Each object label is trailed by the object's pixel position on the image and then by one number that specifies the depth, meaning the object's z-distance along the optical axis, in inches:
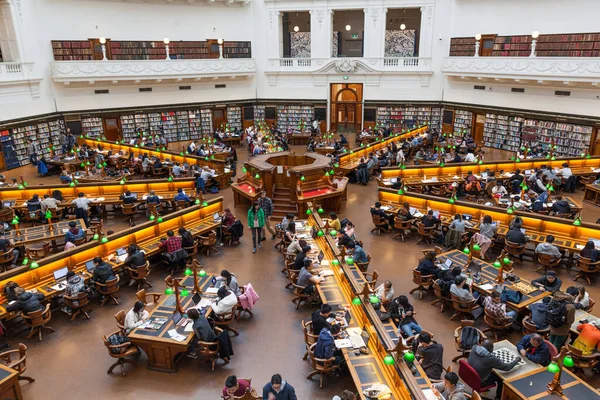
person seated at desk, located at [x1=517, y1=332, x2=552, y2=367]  240.4
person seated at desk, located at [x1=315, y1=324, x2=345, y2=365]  254.1
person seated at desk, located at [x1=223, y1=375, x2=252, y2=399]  217.6
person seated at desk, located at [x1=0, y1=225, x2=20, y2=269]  395.9
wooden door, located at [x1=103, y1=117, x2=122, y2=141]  892.0
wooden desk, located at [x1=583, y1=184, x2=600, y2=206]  547.2
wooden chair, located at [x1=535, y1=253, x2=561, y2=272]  384.5
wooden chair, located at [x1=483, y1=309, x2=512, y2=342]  295.3
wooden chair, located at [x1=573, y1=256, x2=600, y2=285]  365.4
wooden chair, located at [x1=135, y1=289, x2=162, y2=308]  303.9
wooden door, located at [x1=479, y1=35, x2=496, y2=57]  836.6
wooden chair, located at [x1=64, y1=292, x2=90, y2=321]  326.8
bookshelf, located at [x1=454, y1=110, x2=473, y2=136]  911.2
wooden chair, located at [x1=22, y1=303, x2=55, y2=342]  305.6
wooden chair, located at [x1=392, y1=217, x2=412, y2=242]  458.0
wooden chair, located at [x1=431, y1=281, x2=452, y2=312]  334.0
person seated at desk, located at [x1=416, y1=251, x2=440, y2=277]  351.3
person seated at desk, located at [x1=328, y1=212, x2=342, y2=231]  436.7
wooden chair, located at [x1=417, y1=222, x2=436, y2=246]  446.3
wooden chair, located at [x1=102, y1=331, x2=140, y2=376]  272.1
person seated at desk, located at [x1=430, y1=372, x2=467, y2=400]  204.7
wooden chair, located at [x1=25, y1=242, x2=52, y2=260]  406.6
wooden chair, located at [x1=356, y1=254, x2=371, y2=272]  376.4
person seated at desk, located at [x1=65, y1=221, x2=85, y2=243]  412.8
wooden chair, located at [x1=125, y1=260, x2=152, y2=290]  371.2
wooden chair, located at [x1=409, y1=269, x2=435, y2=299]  350.6
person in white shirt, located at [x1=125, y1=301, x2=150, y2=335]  282.7
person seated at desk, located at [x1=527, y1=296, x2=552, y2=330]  281.9
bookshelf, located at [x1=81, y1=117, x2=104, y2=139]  866.5
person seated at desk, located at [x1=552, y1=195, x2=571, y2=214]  464.4
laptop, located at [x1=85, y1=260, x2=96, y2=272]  360.5
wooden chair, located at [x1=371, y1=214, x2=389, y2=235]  478.6
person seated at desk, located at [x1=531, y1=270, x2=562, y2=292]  320.8
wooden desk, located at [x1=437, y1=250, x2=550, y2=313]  306.8
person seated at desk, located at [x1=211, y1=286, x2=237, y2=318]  302.8
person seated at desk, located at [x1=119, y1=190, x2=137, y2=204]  512.1
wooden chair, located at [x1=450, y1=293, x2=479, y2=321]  312.8
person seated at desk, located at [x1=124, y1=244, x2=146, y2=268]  371.2
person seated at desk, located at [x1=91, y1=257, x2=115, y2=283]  347.3
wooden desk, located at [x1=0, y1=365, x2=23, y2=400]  237.0
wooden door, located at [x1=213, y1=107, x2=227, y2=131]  1001.5
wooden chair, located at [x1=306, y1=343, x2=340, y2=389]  255.7
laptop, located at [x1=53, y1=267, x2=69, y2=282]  341.3
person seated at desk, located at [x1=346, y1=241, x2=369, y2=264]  374.9
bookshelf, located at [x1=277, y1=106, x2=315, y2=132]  1017.5
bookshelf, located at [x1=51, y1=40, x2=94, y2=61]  814.5
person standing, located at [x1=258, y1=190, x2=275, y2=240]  471.3
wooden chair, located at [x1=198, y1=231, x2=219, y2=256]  434.7
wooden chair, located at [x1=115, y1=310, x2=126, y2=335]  284.3
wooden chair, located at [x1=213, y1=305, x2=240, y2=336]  305.4
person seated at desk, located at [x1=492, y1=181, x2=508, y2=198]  524.0
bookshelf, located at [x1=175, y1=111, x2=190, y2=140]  962.7
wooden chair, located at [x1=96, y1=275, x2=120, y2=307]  345.9
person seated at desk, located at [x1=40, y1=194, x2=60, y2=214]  500.4
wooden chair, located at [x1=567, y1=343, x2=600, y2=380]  257.0
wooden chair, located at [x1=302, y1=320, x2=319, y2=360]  271.1
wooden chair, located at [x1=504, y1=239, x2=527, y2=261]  400.5
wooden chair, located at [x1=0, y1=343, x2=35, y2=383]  255.9
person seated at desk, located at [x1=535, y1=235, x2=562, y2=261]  382.9
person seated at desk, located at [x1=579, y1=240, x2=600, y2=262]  366.0
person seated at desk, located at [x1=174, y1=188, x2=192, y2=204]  527.2
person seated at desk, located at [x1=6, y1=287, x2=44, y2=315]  304.7
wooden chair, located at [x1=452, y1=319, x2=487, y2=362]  269.9
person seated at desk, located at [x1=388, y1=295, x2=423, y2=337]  271.7
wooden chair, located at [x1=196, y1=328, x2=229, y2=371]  272.1
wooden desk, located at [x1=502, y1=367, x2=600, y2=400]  215.6
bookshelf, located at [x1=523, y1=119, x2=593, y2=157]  725.9
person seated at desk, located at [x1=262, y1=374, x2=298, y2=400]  218.2
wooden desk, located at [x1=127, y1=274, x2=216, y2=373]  271.1
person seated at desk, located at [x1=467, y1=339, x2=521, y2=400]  237.1
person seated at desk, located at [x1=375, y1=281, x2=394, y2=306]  312.0
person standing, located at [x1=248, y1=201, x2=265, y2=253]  443.8
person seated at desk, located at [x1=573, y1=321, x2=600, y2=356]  258.2
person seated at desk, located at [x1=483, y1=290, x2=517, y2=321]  293.7
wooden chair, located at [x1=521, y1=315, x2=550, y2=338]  281.1
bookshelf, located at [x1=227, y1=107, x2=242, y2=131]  1016.9
